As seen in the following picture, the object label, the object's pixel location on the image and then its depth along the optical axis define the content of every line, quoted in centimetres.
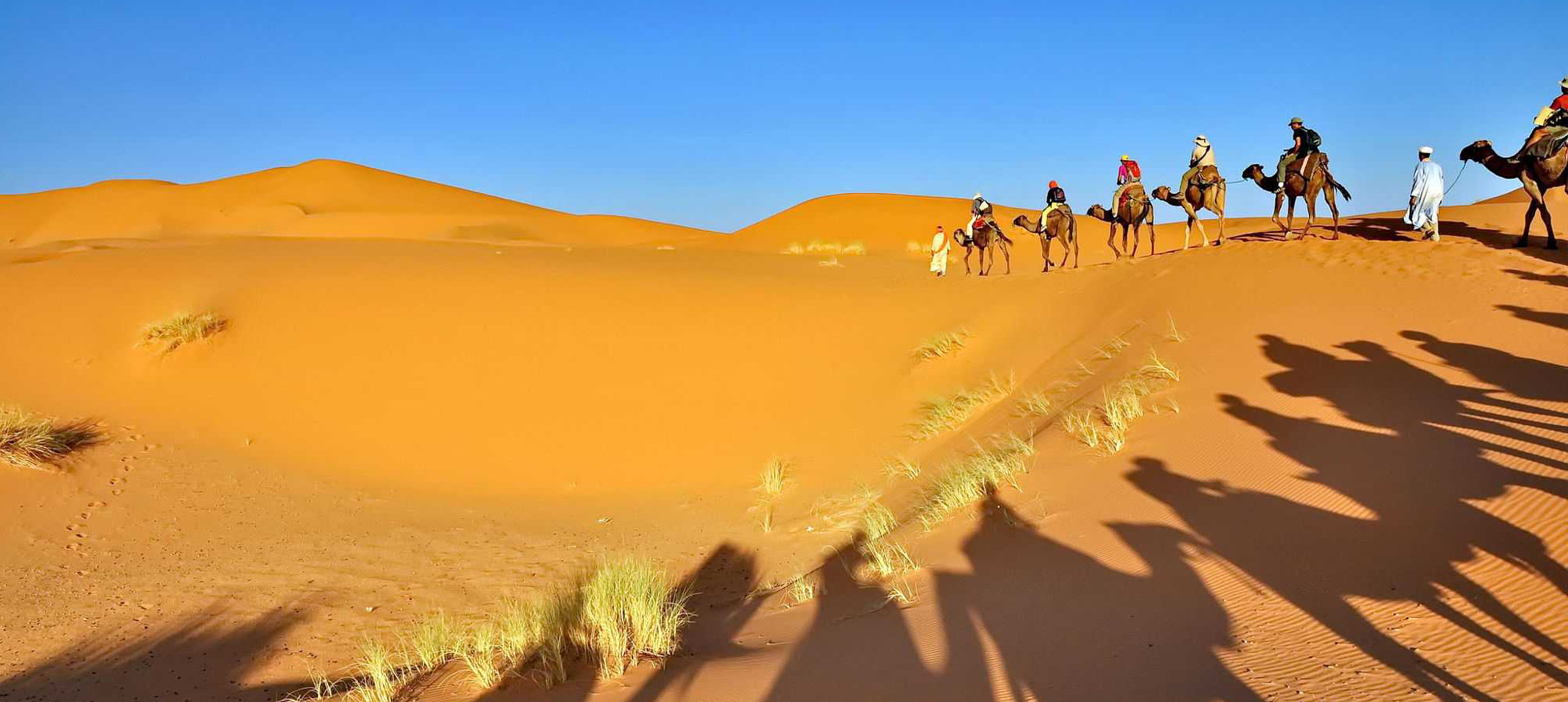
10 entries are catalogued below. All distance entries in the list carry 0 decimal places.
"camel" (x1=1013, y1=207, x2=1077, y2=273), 1944
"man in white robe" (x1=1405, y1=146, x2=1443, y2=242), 1395
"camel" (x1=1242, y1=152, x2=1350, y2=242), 1512
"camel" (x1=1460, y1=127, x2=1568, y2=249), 1198
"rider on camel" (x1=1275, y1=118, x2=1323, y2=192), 1538
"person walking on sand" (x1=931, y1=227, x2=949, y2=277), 2245
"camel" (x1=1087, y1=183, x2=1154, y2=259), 1823
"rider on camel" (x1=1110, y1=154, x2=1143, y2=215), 1841
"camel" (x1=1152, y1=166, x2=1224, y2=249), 1741
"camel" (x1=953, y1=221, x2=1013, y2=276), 2019
